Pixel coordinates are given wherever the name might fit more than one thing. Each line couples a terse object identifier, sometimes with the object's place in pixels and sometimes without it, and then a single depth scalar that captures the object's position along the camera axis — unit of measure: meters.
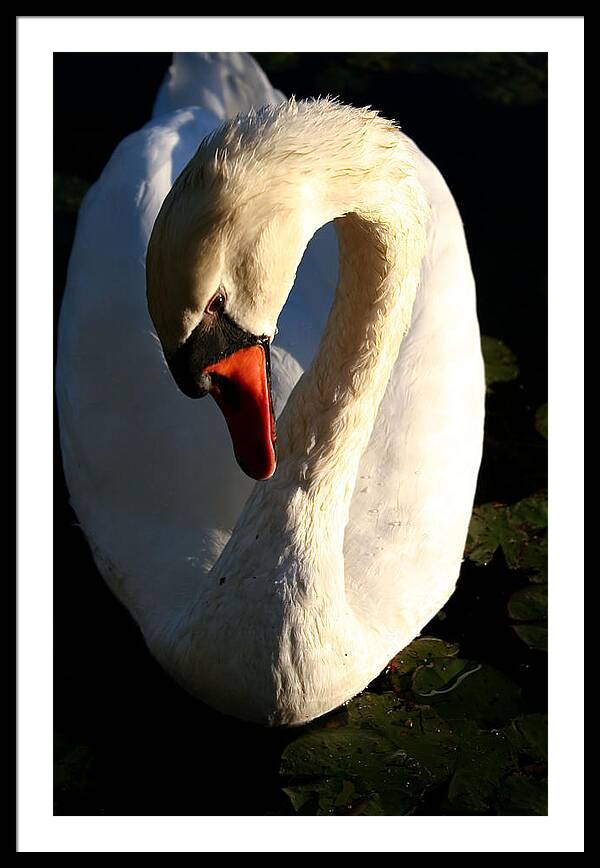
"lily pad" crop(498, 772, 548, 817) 3.48
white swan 2.48
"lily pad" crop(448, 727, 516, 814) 3.49
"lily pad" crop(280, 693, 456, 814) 3.44
